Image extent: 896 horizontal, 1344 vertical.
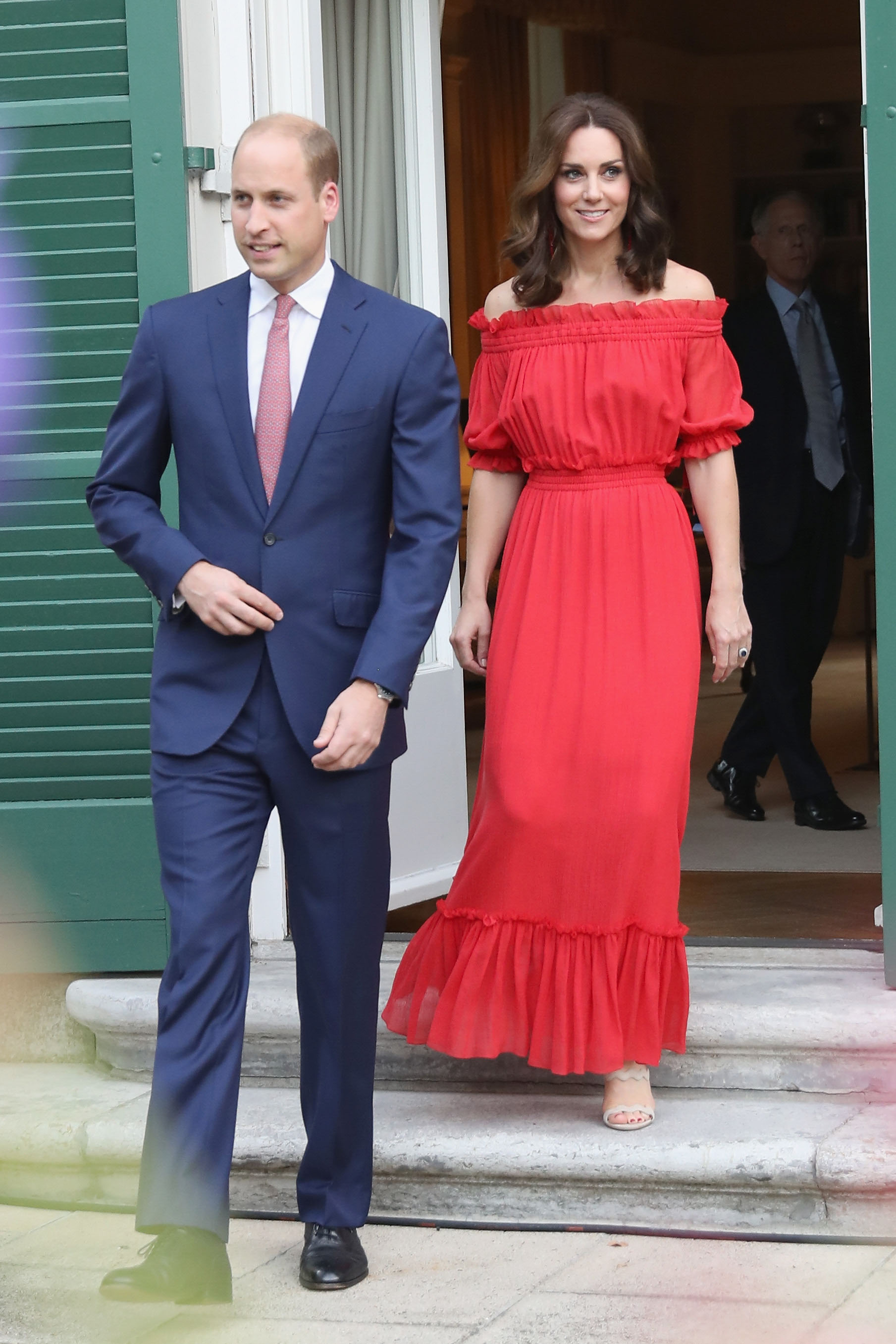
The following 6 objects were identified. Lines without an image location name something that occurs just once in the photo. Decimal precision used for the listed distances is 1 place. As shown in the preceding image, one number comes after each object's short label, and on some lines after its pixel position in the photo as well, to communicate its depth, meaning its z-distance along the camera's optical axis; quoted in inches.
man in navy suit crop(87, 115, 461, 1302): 217.8
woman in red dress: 258.4
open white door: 345.7
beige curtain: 350.9
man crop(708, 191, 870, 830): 446.3
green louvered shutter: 303.9
